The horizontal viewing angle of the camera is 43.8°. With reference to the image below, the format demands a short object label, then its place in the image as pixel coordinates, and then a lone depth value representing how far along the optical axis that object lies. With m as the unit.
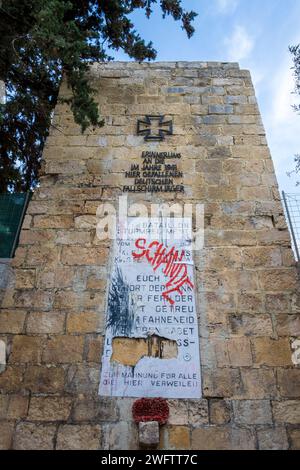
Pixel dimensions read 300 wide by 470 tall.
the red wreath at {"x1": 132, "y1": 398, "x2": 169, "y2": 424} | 2.67
